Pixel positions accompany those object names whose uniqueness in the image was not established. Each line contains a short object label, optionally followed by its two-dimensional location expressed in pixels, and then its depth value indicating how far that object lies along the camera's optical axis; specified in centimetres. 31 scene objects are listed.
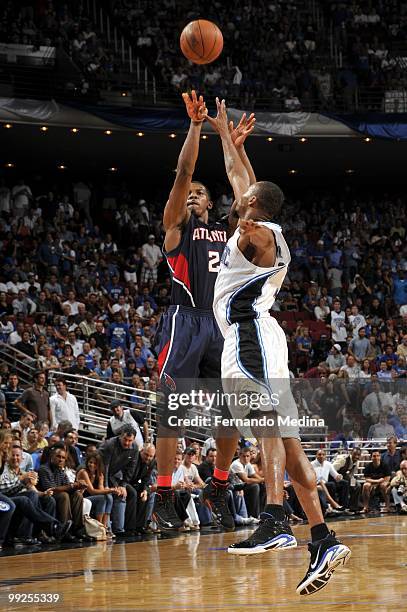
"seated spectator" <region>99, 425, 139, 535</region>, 1234
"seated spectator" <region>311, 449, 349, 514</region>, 1512
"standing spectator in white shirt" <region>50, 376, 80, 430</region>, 1359
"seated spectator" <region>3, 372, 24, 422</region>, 1380
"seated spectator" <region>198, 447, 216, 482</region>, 1363
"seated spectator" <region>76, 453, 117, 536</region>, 1191
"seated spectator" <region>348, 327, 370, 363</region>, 1894
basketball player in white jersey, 522
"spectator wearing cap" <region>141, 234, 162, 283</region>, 2150
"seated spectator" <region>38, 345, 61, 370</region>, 1520
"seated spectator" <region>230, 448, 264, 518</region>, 1384
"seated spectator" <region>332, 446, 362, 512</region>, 1582
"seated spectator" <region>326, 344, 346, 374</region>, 1805
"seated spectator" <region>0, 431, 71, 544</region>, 1102
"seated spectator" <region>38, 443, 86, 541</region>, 1149
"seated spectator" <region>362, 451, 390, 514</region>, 1603
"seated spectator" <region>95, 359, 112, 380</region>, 1581
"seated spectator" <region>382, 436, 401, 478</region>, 1614
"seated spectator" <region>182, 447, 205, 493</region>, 1316
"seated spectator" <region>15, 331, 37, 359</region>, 1574
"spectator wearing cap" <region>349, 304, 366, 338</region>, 2014
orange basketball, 727
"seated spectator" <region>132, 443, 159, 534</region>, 1262
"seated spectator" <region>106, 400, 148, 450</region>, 1307
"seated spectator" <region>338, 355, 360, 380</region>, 1764
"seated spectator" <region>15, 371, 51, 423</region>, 1334
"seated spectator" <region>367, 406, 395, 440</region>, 1669
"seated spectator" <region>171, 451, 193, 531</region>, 1288
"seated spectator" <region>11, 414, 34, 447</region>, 1228
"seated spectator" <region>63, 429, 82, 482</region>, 1222
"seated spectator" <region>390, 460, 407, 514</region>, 1581
